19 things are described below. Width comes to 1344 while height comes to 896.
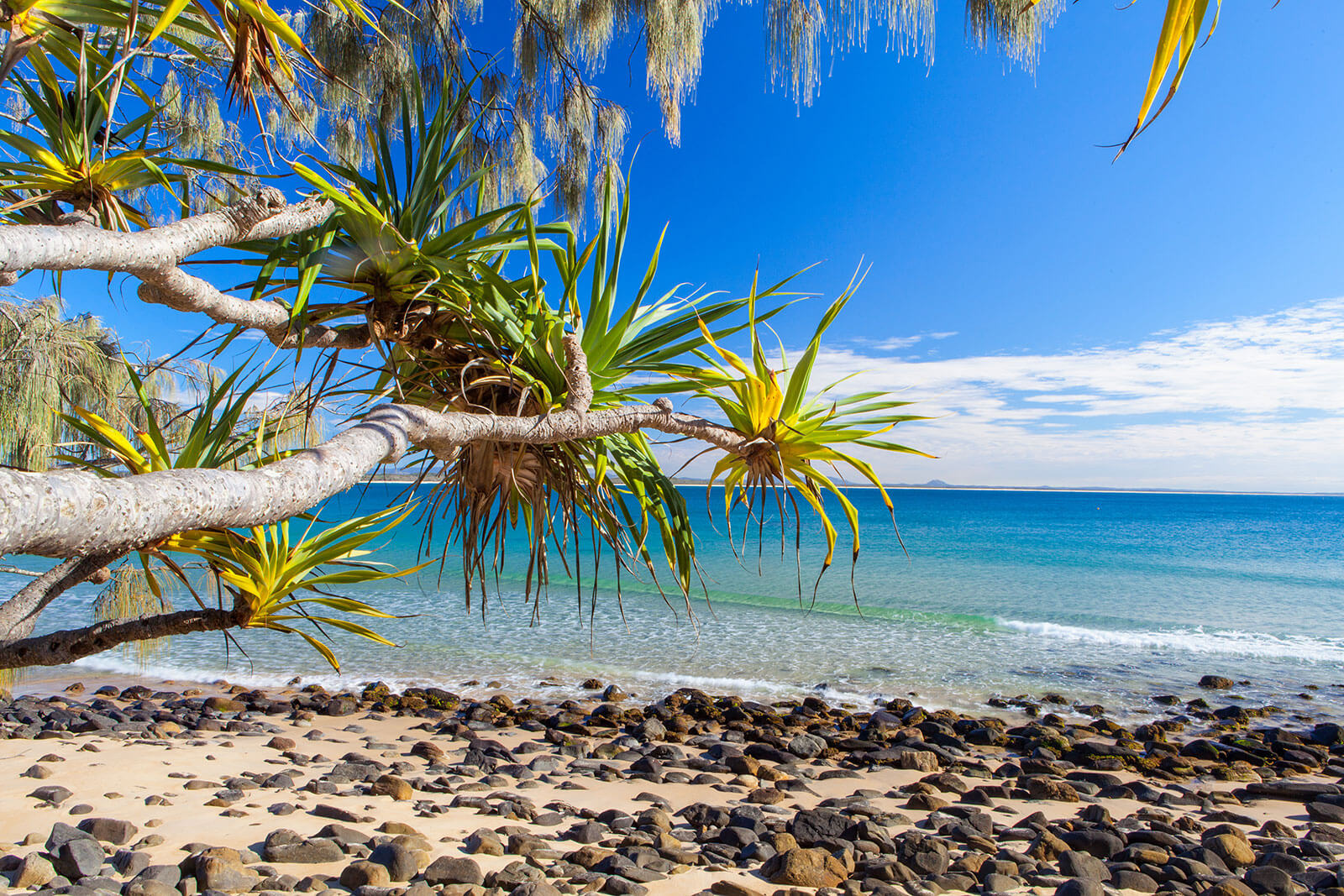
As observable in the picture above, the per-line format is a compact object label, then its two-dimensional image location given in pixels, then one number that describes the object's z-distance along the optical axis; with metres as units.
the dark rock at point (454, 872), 3.15
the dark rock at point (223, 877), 2.96
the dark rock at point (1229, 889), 3.42
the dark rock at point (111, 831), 3.41
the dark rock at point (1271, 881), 3.50
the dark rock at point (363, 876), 3.09
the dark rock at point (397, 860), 3.18
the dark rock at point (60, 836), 3.23
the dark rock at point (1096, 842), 3.97
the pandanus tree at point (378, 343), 1.51
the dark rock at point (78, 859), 3.02
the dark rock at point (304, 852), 3.29
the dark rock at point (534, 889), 3.02
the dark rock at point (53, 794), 3.99
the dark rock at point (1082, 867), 3.65
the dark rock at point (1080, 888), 3.38
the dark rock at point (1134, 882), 3.58
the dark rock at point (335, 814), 3.90
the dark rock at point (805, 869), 3.41
